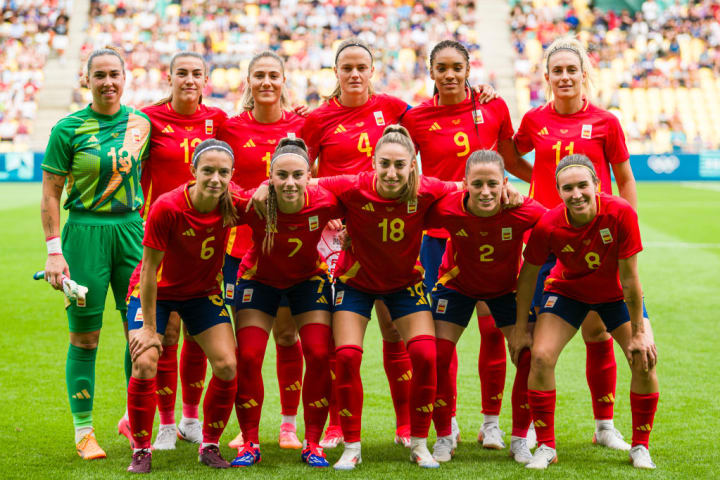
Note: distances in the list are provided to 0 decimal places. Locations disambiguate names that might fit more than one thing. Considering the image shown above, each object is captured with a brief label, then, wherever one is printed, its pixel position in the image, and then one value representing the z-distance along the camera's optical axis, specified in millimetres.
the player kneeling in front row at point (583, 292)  8961
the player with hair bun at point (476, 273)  9328
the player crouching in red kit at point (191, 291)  8820
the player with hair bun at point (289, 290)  9164
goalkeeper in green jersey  9578
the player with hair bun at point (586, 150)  10078
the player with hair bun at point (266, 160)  10258
